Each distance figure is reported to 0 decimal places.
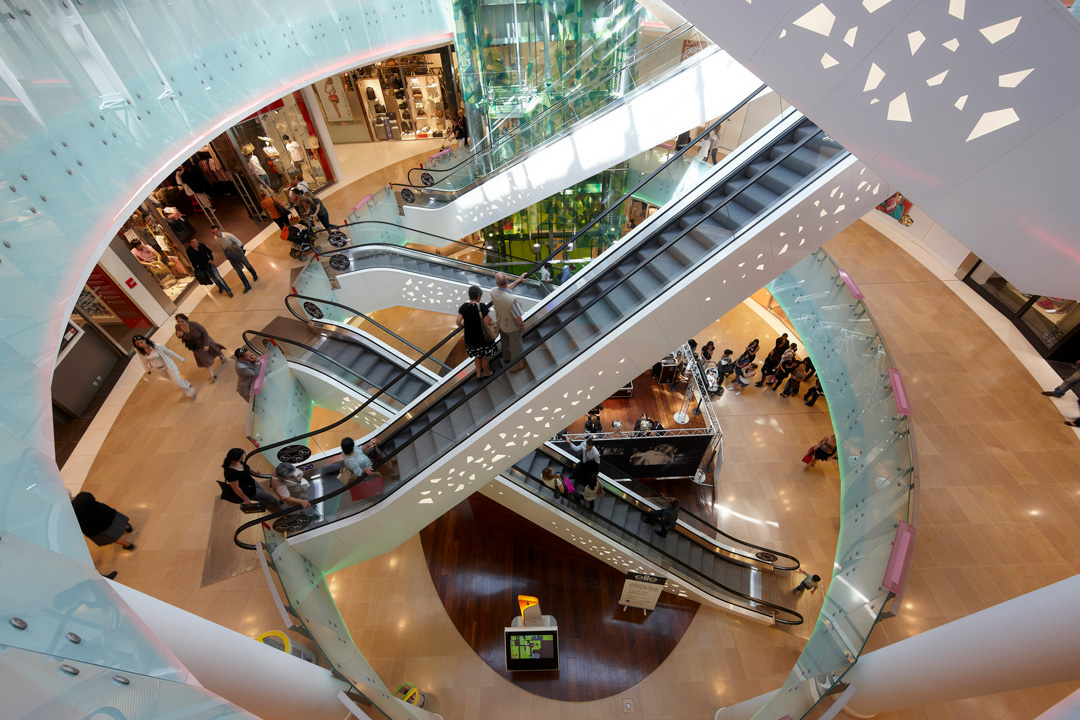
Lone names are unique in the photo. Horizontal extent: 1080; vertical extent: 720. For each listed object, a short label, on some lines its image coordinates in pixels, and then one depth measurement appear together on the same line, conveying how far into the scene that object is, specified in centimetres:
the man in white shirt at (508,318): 577
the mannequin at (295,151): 1502
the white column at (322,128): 1500
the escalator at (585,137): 968
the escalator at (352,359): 866
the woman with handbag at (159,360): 816
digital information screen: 789
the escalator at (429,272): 1112
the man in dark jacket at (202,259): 1024
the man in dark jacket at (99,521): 618
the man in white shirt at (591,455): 832
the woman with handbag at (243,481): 578
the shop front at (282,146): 1388
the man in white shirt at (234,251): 1038
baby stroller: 1120
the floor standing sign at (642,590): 816
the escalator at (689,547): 832
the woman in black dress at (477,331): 584
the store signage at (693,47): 980
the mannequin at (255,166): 1390
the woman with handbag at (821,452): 1028
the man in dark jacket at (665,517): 854
